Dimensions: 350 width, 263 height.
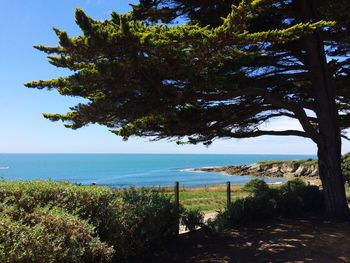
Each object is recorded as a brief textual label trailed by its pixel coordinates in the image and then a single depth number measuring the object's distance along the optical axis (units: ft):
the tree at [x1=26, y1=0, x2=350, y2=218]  25.27
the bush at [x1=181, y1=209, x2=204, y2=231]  31.30
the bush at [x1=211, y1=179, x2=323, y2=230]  37.01
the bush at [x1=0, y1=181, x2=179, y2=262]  19.79
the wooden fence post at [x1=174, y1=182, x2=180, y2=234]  29.57
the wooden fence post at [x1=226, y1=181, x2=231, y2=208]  46.27
